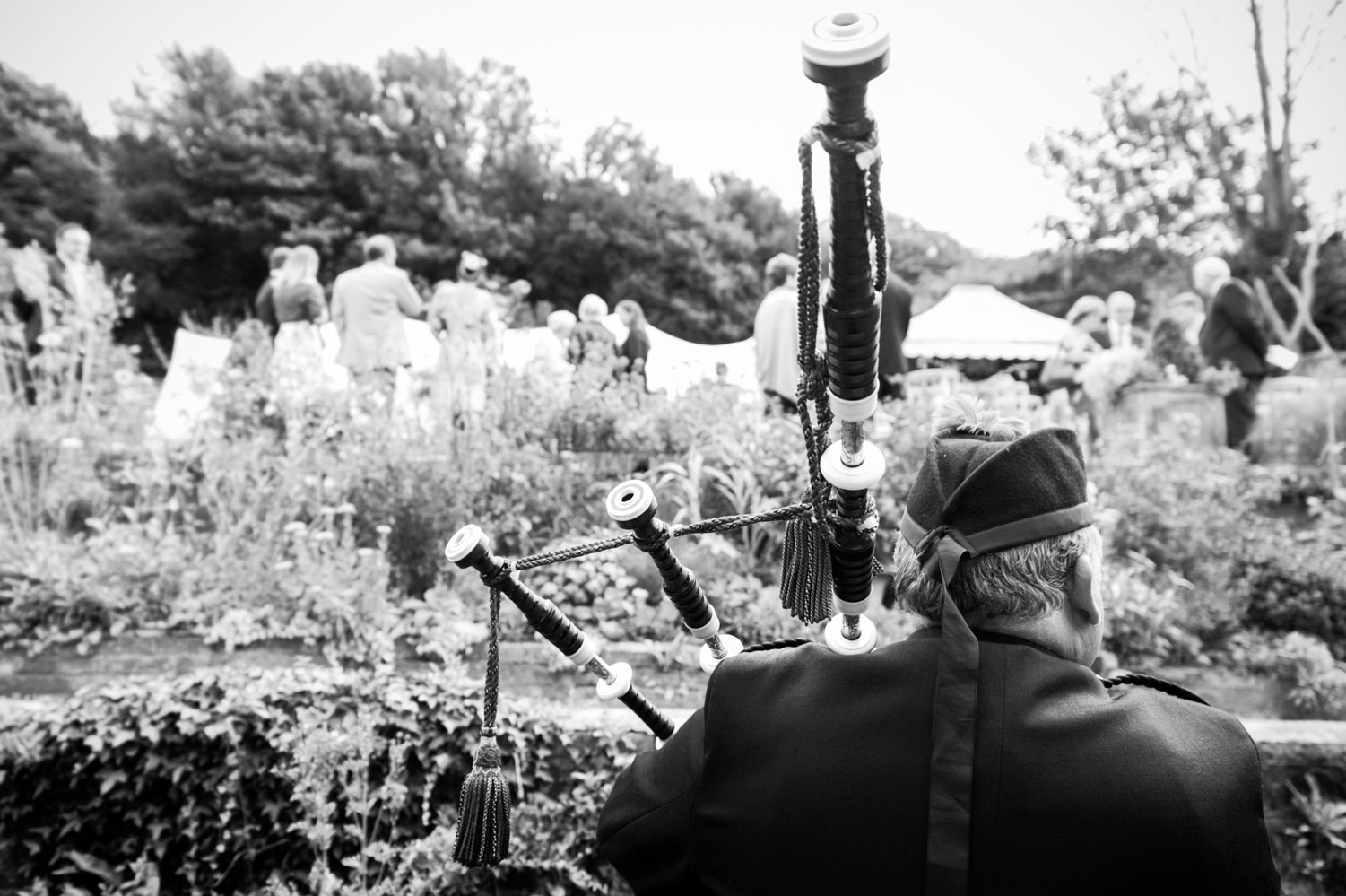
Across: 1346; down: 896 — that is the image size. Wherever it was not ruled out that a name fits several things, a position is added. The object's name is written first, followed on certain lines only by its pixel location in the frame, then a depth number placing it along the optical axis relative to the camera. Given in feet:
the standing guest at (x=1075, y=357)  28.19
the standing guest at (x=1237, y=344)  25.66
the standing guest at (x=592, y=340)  22.59
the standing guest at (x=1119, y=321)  29.35
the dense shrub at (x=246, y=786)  9.70
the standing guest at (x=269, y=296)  28.71
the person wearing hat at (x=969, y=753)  4.14
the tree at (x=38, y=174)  70.13
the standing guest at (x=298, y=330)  20.51
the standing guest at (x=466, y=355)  19.61
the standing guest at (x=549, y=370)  20.51
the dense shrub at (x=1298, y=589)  17.03
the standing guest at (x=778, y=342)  20.84
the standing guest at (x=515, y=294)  24.83
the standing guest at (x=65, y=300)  20.43
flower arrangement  26.37
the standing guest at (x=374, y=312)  24.84
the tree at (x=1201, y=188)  56.95
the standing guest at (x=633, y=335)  30.71
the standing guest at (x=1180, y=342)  26.81
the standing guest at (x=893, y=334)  20.07
